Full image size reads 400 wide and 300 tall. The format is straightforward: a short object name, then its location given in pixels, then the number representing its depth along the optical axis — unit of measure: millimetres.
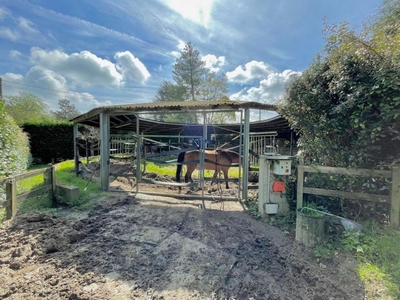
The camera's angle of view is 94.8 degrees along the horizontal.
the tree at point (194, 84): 19422
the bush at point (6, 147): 3041
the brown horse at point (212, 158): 5906
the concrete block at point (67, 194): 4148
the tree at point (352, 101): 2291
